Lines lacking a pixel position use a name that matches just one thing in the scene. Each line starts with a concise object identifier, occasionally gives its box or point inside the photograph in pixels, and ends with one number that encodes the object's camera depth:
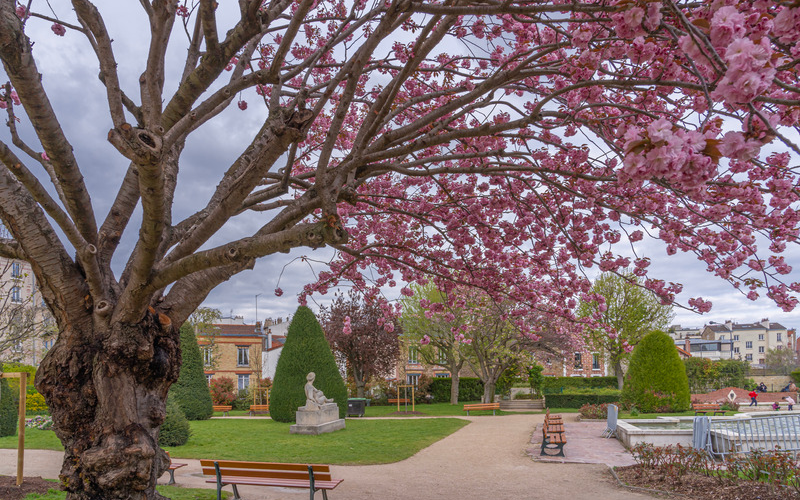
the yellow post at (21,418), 7.94
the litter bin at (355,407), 22.08
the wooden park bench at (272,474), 7.37
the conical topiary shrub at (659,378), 18.61
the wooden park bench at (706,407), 19.85
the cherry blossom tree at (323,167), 2.98
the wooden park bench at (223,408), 25.08
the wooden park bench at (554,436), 11.41
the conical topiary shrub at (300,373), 18.88
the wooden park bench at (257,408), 23.93
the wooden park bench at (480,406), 23.39
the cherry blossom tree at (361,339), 27.73
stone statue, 16.12
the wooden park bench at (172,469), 8.76
